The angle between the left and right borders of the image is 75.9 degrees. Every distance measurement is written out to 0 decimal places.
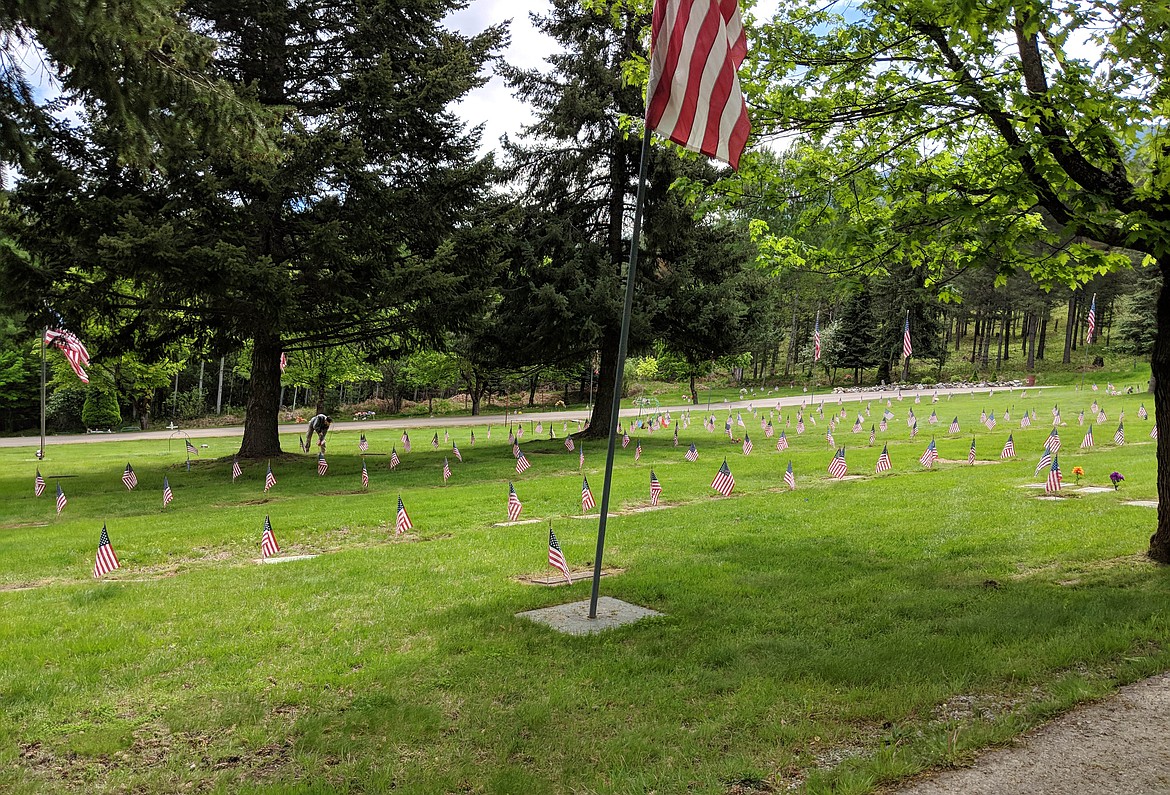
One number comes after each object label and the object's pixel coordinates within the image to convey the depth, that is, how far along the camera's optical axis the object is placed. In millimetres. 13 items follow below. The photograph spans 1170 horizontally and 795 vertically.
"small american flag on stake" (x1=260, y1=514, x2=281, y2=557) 9789
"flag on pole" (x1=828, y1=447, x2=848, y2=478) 16219
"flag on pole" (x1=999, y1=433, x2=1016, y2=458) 18016
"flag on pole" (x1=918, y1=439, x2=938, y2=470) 16984
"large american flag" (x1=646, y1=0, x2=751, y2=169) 5742
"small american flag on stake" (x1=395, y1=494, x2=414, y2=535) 10930
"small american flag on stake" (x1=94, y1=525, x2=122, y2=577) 8766
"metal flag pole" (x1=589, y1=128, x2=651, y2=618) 5902
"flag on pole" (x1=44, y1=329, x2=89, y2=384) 21484
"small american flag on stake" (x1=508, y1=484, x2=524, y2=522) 11602
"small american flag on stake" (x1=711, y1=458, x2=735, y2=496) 13945
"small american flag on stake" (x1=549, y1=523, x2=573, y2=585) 7543
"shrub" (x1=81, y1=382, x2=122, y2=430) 43031
